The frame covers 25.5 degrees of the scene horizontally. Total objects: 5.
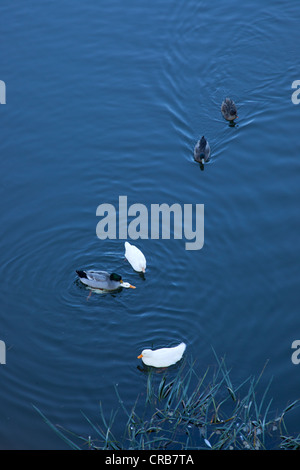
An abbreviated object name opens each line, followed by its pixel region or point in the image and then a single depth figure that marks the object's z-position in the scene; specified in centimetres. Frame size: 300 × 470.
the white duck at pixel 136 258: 1205
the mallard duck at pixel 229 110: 1491
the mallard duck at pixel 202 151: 1405
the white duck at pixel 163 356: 1031
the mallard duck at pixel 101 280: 1177
